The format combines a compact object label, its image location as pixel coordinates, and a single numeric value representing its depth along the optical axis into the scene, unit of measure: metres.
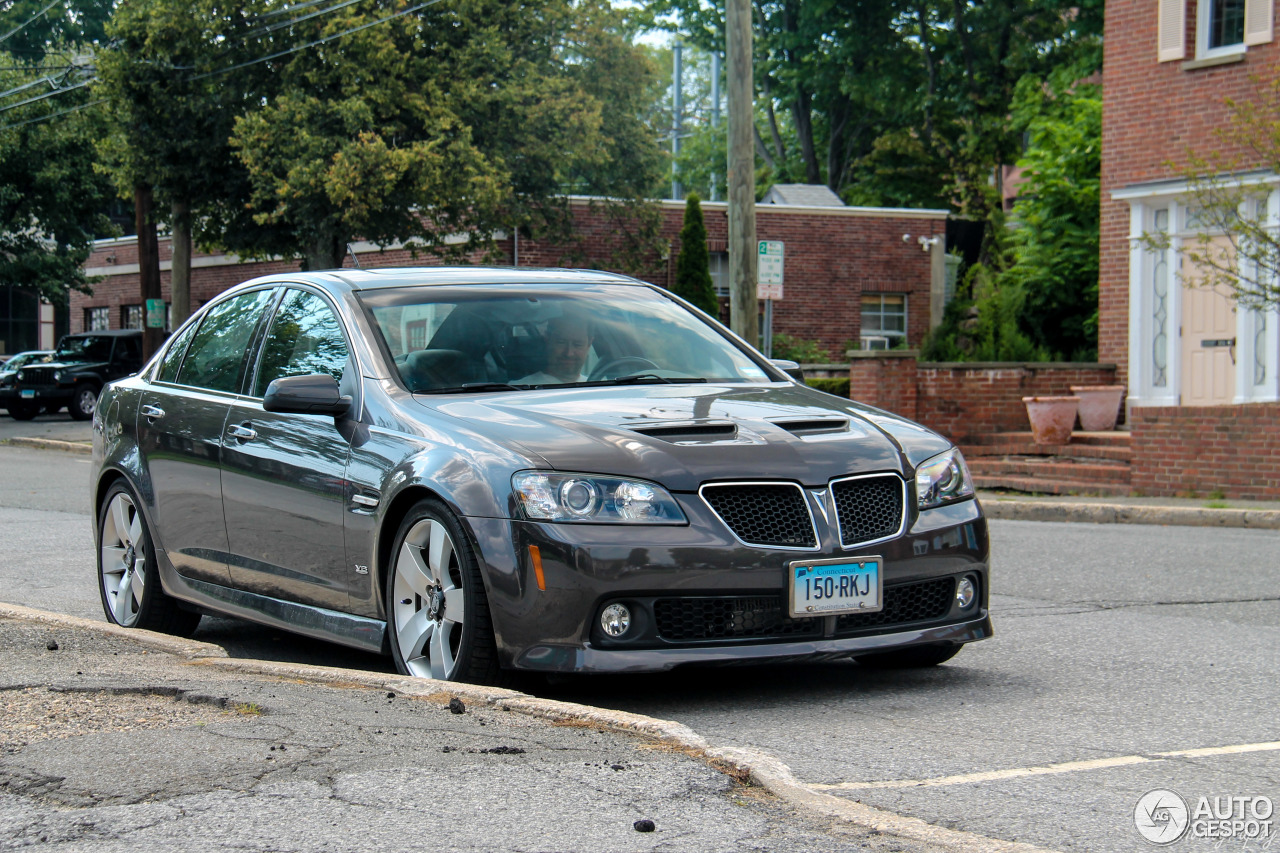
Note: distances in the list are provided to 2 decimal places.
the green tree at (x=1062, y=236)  24.56
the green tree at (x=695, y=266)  32.59
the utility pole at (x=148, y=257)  32.09
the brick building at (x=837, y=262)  34.78
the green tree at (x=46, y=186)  36.06
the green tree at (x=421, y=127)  26.38
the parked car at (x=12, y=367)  34.00
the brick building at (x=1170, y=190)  19.02
